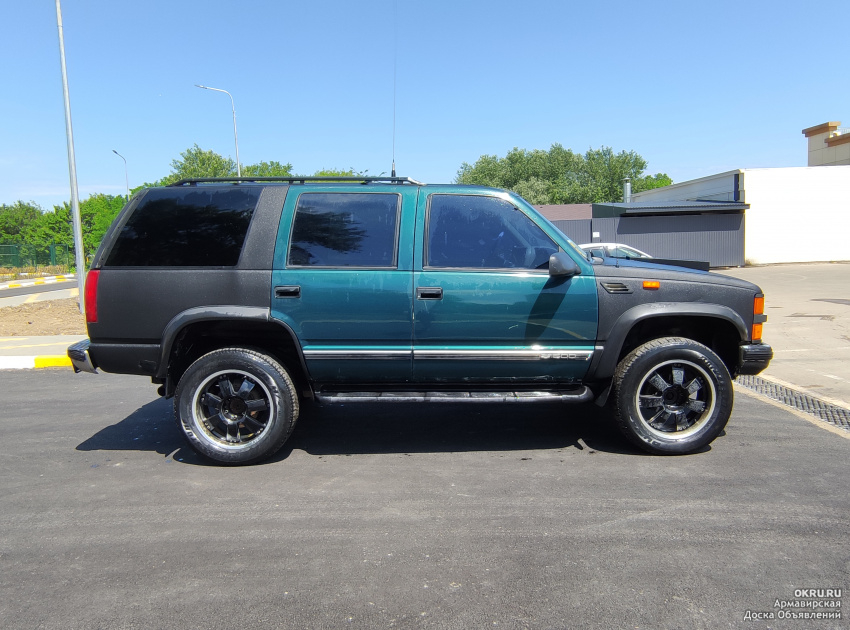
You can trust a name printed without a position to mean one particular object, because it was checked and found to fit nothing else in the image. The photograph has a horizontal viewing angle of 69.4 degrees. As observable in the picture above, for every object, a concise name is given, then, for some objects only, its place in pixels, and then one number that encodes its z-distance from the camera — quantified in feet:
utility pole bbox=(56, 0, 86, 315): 42.01
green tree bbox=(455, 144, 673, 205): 238.27
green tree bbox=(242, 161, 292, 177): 189.43
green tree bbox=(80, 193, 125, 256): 130.64
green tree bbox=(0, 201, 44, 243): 236.55
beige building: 127.63
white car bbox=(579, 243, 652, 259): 55.22
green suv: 13.85
